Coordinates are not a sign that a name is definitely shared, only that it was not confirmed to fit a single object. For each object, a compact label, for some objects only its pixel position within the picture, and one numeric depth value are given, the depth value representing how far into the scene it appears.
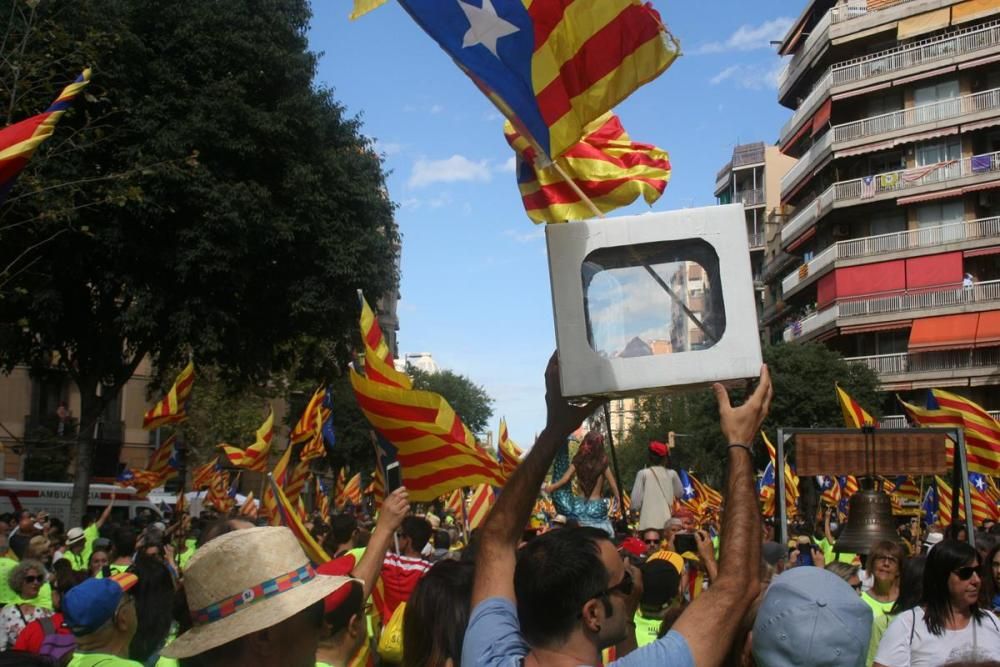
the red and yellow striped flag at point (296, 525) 6.20
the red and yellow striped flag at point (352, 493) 23.61
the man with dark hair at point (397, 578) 6.06
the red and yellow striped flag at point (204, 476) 22.78
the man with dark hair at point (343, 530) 7.89
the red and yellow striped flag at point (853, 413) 14.83
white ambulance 25.14
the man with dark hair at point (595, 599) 2.51
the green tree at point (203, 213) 21.16
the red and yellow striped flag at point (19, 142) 6.63
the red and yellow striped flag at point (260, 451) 17.00
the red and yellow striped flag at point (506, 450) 14.32
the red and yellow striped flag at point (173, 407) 18.19
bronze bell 6.73
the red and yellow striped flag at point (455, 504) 18.14
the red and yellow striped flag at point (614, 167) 6.14
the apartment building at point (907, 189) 39.16
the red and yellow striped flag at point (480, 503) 13.35
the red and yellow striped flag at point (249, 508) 14.92
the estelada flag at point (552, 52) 4.16
